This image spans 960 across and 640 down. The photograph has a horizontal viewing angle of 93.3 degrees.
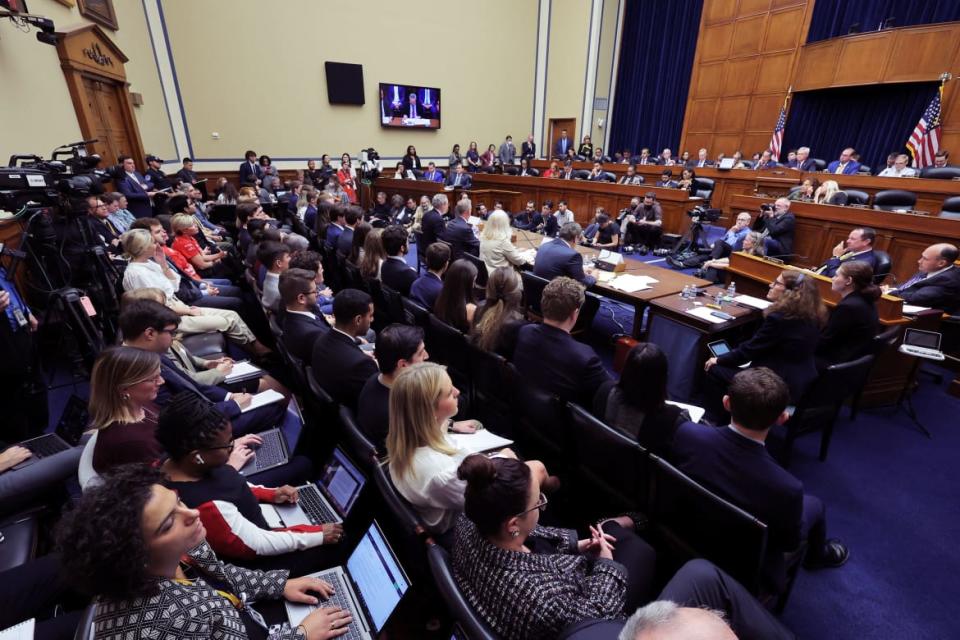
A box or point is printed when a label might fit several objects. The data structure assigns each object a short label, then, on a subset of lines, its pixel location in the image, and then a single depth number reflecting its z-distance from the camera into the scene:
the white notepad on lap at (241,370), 2.62
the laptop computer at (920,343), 3.00
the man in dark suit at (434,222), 5.29
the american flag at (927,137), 7.87
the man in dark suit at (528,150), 12.49
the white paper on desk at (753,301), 3.47
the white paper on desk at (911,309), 3.46
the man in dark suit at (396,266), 3.72
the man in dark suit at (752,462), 1.52
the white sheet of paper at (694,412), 2.28
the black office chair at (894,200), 5.80
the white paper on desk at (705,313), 3.20
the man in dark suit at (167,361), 2.07
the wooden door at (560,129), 13.34
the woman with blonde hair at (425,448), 1.46
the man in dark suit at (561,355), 2.18
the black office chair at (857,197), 6.27
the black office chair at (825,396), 2.39
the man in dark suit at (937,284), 3.64
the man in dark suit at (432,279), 3.38
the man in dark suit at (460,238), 4.98
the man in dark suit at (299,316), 2.53
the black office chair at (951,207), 5.30
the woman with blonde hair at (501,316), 2.58
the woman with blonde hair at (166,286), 3.22
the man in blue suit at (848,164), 7.78
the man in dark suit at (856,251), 3.91
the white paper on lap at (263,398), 2.29
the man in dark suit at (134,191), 5.97
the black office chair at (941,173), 6.24
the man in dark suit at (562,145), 12.96
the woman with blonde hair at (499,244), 4.74
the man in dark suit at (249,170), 9.39
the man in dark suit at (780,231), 5.45
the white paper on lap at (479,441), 1.72
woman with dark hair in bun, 1.05
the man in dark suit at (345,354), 2.10
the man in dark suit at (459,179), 10.15
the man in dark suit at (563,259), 3.90
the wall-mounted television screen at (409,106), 11.38
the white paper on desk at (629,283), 3.87
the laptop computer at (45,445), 1.97
